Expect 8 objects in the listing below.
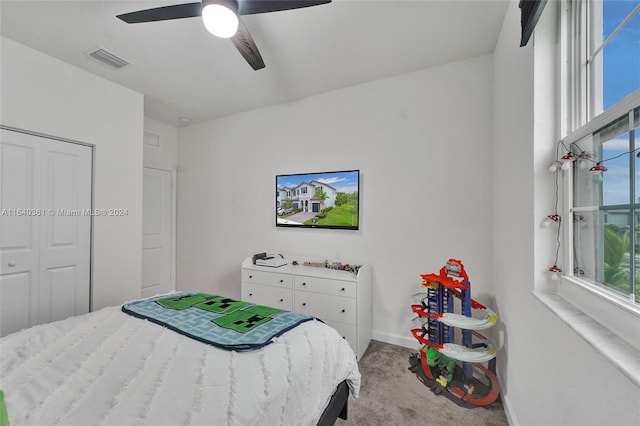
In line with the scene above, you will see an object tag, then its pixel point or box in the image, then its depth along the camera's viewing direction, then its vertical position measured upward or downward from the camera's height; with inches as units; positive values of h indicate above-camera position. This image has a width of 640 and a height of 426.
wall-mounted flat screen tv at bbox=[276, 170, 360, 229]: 106.6 +6.3
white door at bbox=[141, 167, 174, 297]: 139.3 -10.6
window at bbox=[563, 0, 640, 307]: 32.0 +10.8
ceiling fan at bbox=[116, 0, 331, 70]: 51.6 +43.0
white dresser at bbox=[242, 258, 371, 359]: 89.6 -30.5
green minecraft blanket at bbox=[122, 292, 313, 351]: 49.9 -24.4
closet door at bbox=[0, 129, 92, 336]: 81.4 -6.2
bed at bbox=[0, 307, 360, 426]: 33.3 -25.4
